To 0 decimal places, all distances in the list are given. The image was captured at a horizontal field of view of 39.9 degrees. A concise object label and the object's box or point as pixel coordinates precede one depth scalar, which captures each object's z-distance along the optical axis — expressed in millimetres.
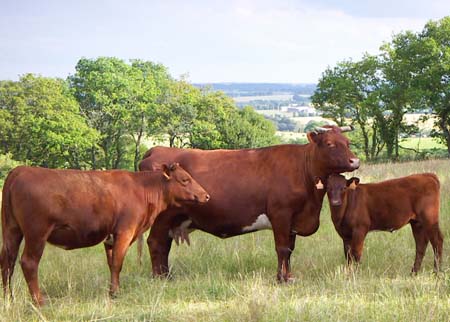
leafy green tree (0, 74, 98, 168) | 64062
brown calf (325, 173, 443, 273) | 8430
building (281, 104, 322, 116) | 190488
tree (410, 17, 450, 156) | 58062
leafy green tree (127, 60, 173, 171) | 76062
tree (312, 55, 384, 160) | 66562
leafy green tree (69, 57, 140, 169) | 72938
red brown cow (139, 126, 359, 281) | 7781
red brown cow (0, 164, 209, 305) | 6566
